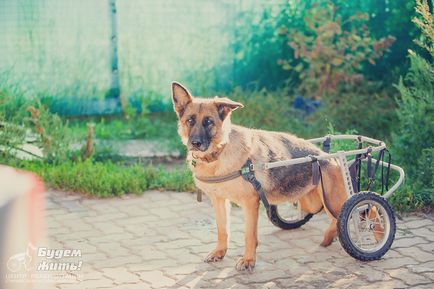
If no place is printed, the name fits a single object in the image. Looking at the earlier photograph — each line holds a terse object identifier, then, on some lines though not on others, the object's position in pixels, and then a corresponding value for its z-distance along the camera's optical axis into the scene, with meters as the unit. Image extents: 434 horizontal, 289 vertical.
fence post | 11.16
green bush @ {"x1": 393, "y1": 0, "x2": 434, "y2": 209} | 7.59
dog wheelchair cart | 5.93
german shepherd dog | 5.89
